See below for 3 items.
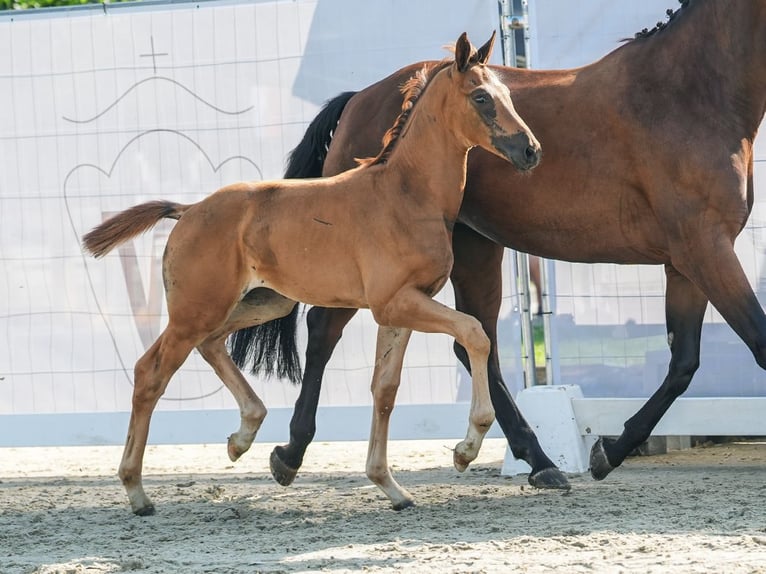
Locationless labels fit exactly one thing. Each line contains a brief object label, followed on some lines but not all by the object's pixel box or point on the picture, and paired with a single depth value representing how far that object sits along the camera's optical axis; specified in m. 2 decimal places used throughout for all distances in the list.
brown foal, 9.14
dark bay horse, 9.99
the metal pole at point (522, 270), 12.52
